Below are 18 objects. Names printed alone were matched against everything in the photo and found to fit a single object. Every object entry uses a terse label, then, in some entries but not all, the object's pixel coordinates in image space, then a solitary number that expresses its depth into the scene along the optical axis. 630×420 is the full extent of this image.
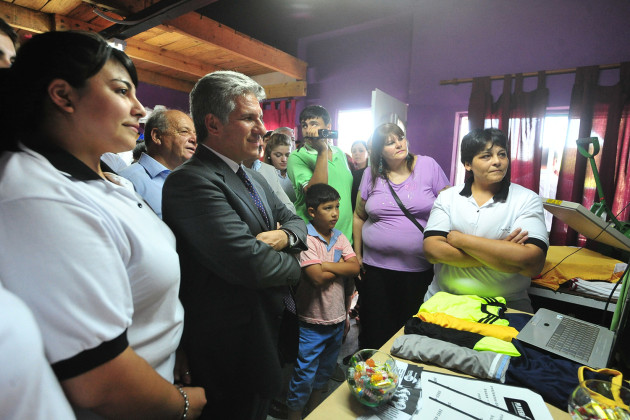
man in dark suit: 0.96
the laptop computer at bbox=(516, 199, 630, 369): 0.99
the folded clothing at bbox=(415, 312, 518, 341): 1.13
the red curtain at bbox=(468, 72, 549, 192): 3.63
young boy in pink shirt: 1.81
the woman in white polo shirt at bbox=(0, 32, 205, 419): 0.51
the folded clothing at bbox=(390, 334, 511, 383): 0.97
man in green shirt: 2.22
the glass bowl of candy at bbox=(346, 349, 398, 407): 0.83
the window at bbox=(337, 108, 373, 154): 5.09
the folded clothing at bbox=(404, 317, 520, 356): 1.06
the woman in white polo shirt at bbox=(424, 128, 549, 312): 1.38
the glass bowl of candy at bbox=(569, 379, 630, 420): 0.70
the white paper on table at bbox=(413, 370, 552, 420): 0.81
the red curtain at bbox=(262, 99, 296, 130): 5.77
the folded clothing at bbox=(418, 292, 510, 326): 1.26
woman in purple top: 1.95
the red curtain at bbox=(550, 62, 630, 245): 3.28
